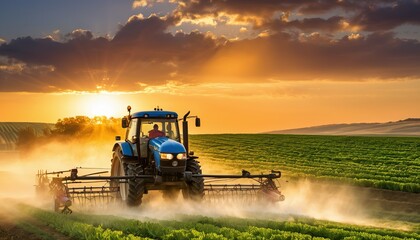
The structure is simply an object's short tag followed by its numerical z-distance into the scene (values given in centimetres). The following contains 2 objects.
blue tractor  1872
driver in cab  2016
